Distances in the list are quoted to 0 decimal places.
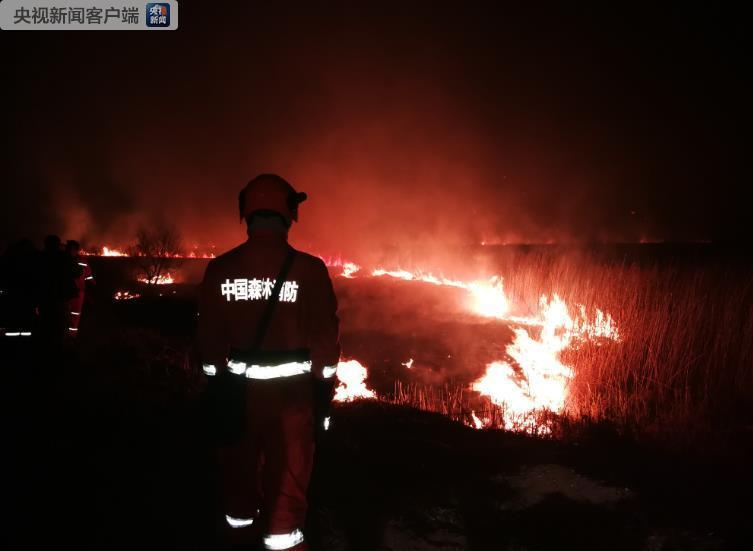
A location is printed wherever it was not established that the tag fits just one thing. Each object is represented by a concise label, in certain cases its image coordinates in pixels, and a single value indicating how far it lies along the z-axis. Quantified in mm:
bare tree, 22094
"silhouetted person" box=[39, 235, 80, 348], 7027
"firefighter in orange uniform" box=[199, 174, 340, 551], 2471
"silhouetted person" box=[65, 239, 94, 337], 7609
